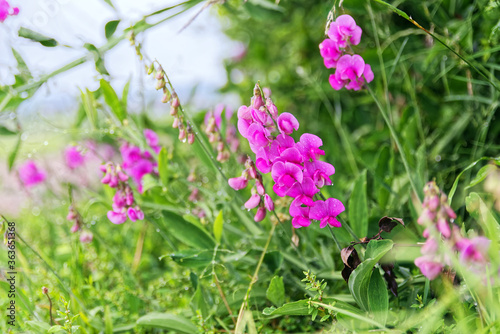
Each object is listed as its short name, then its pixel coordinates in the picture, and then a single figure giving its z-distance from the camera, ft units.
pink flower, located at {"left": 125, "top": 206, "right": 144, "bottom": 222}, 2.16
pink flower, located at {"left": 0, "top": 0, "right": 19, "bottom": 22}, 2.19
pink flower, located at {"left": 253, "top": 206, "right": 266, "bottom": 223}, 2.01
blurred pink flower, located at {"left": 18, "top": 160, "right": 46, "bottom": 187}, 3.32
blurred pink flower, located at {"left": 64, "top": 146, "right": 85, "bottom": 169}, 3.42
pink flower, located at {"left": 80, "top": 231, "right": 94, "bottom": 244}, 2.35
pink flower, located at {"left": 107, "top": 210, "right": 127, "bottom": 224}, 2.19
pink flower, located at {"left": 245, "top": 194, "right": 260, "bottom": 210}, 1.96
